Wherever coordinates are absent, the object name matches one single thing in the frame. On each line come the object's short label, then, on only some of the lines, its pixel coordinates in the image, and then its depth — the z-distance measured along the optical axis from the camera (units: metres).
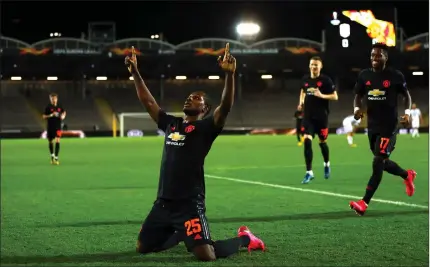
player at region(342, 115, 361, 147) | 28.29
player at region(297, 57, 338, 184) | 13.97
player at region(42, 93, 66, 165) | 20.55
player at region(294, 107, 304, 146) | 30.06
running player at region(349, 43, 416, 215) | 9.45
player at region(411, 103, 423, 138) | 37.72
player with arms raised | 6.35
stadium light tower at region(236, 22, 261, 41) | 60.41
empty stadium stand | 55.59
